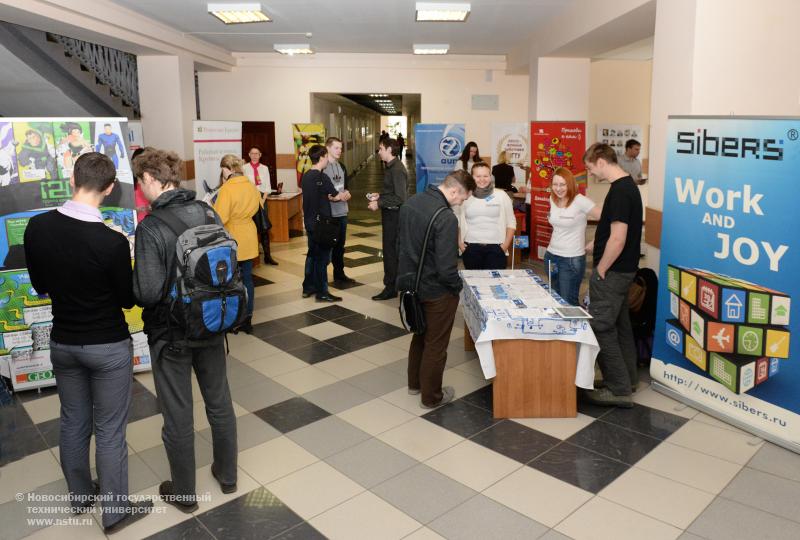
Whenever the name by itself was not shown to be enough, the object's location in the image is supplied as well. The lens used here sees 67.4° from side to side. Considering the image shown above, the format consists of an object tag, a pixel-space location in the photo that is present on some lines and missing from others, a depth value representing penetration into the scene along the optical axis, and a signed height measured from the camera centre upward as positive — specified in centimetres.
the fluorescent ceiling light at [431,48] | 1062 +207
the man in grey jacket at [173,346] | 256 -79
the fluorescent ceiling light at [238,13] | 724 +189
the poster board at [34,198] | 403 -21
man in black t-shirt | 369 -66
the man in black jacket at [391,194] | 610 -30
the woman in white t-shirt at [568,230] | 449 -50
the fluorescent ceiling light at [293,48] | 1050 +205
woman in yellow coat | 491 -34
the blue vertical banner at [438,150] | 970 +22
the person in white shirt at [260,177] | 827 -16
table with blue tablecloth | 360 -113
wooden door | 1207 +56
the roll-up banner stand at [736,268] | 324 -61
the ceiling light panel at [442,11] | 716 +185
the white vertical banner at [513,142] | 950 +34
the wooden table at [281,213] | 970 -78
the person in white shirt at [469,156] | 880 +11
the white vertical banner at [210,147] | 746 +24
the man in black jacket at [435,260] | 355 -57
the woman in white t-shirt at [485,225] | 478 -49
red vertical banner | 754 +9
